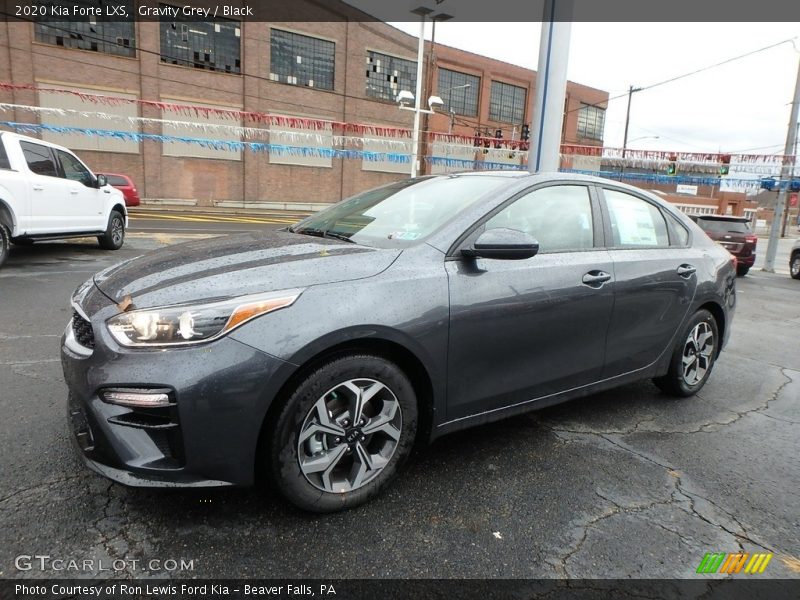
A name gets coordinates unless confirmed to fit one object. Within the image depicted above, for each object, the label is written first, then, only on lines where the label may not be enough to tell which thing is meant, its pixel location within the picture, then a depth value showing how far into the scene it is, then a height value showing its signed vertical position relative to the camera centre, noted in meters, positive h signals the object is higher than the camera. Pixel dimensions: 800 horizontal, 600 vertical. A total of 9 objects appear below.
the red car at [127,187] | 21.53 -0.09
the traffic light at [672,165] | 21.34 +2.02
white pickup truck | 7.64 -0.22
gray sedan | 2.02 -0.58
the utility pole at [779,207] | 15.97 +0.42
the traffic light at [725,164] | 19.56 +1.96
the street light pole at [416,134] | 20.14 +2.60
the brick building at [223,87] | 27.81 +6.00
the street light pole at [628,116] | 39.59 +7.99
